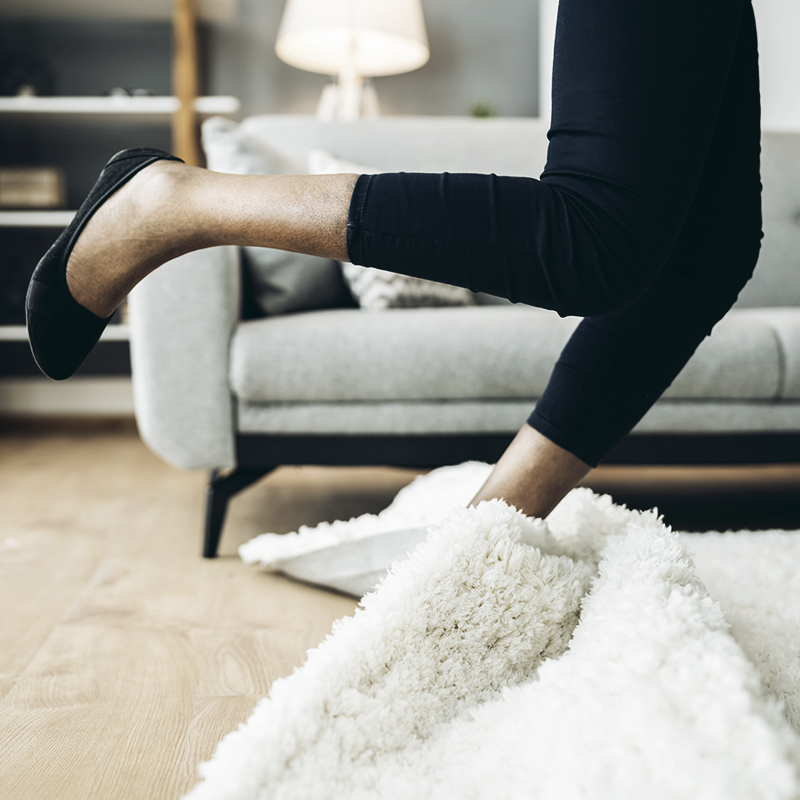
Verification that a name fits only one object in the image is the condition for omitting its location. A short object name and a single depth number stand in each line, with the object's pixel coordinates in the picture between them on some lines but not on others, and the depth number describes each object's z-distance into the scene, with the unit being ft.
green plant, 8.44
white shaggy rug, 1.40
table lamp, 7.22
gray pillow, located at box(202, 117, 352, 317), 4.41
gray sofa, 3.68
